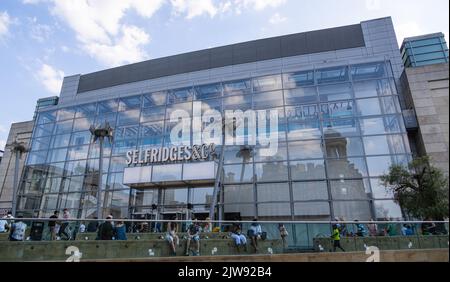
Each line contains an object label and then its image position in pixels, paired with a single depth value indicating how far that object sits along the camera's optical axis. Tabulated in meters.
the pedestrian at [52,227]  9.92
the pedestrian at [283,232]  10.69
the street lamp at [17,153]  22.41
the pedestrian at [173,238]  10.37
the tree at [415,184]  13.08
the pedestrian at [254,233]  10.68
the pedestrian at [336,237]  9.88
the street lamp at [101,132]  18.81
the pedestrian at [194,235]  10.54
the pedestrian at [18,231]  9.25
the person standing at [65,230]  10.33
